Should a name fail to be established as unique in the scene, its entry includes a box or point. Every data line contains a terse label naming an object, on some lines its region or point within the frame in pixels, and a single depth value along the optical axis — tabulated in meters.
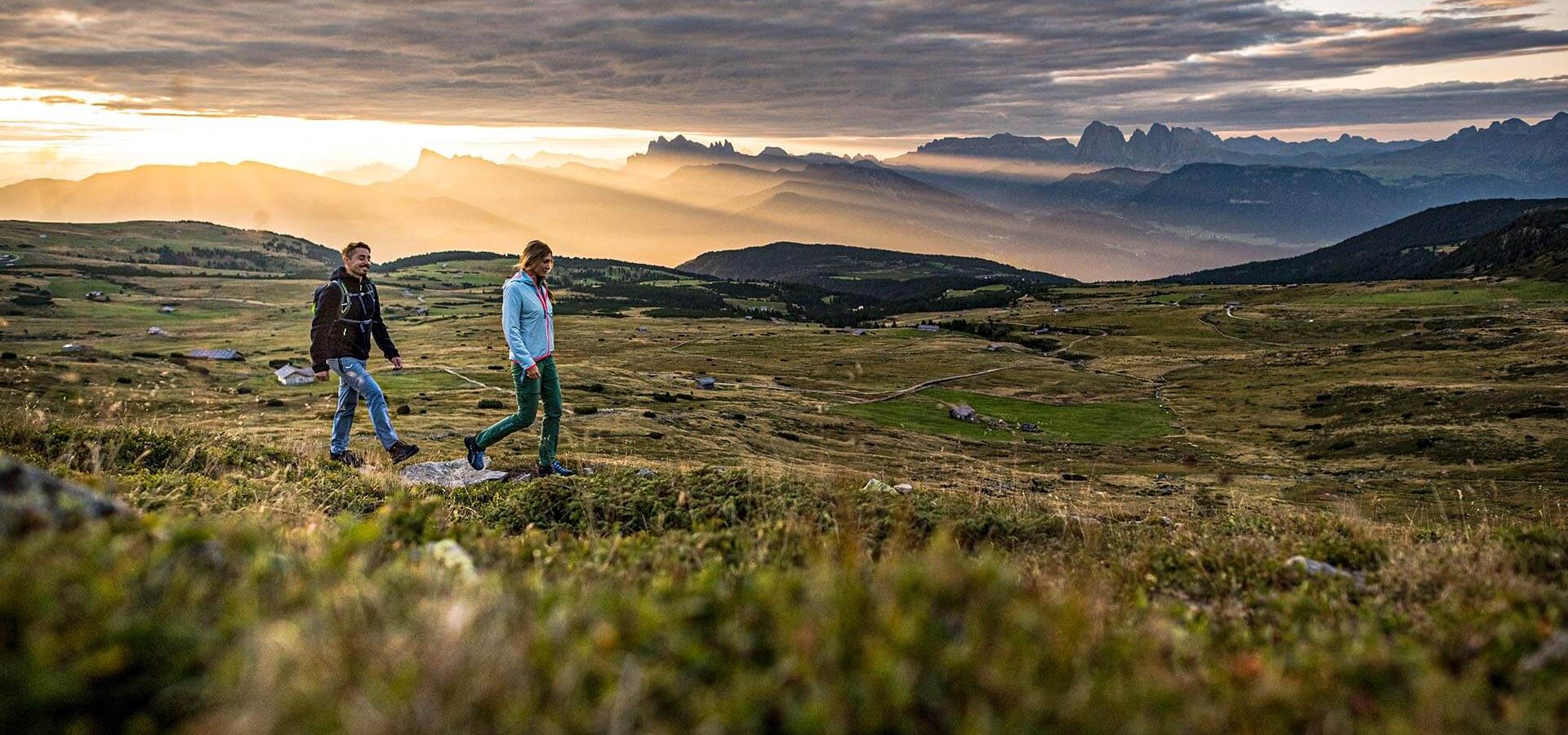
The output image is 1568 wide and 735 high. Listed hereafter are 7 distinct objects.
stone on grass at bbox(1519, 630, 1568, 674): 4.48
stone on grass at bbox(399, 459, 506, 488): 14.88
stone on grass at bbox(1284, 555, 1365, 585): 8.09
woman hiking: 14.81
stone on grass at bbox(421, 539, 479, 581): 5.12
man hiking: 16.58
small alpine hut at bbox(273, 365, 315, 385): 55.84
